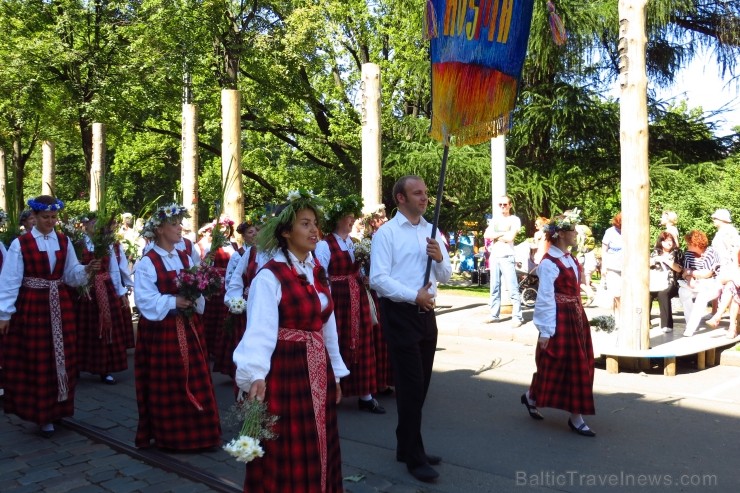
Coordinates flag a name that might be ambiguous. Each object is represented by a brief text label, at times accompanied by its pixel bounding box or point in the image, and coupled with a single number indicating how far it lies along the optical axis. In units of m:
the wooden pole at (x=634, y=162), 9.02
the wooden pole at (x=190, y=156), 15.16
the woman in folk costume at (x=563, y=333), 6.05
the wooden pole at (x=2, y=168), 26.53
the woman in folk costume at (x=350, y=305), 7.11
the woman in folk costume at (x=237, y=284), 6.63
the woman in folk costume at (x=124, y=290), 8.76
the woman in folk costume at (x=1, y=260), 7.61
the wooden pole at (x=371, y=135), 12.20
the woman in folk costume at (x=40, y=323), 6.45
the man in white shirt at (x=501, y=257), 12.10
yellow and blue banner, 5.30
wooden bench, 8.50
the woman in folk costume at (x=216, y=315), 9.12
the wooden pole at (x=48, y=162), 23.88
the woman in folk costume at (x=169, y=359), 5.57
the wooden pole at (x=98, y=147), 18.05
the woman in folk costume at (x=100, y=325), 8.57
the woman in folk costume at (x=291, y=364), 3.73
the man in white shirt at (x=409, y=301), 5.03
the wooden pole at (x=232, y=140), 13.17
